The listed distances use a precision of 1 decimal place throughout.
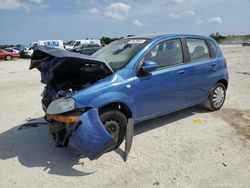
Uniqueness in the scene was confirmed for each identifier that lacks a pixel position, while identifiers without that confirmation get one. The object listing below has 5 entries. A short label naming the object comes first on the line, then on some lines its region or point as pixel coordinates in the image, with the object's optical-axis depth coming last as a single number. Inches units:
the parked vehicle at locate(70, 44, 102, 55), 720.7
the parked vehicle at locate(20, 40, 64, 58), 847.6
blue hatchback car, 98.9
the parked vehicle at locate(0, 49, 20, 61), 815.9
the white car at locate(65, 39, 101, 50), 950.5
